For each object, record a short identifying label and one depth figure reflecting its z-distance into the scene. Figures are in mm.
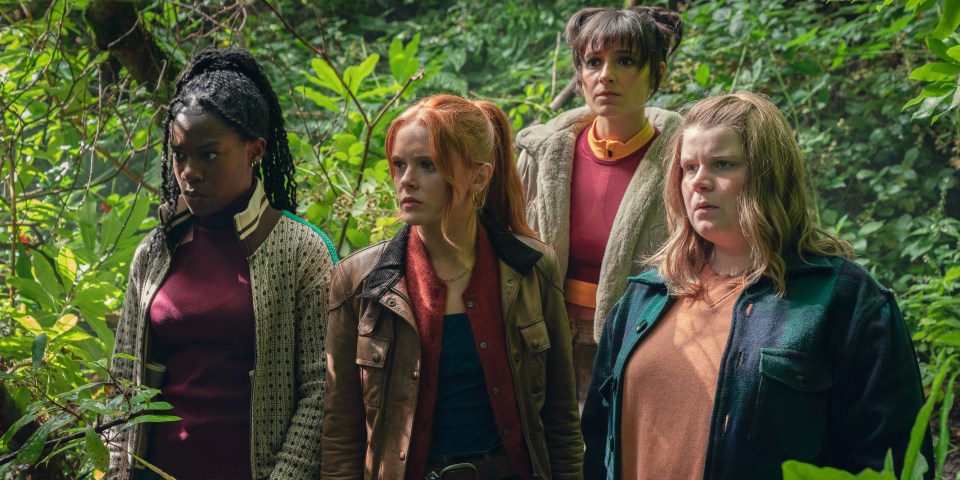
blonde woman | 2035
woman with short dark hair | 3232
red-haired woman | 2471
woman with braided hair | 2514
